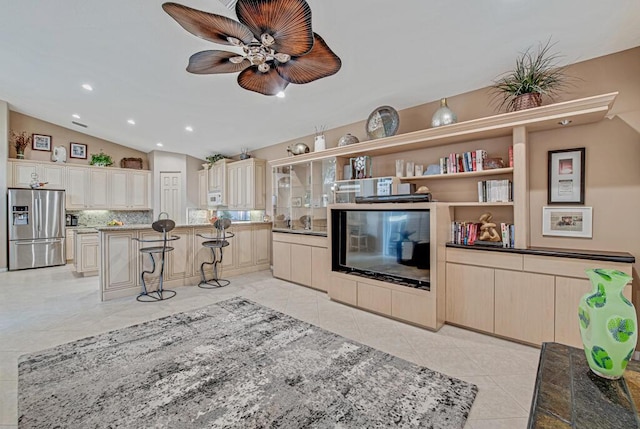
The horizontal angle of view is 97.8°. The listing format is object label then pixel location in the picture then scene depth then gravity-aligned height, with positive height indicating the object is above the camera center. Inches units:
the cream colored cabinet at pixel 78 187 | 262.7 +24.9
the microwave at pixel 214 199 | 274.7 +14.0
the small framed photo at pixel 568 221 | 104.3 -3.7
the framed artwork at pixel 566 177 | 105.0 +13.5
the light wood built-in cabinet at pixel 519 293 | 96.6 -31.2
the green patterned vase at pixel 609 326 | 43.1 -18.1
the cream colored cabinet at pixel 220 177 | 268.7 +35.5
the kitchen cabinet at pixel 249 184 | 241.1 +25.8
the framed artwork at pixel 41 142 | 256.2 +66.6
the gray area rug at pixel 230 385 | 69.2 -50.6
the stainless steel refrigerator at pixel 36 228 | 228.2 -11.8
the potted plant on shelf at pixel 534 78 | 103.0 +50.4
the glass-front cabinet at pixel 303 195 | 181.0 +12.2
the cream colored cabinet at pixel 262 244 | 232.7 -26.1
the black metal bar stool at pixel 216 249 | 185.3 -26.7
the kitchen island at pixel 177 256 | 161.2 -29.2
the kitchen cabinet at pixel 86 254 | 215.6 -32.0
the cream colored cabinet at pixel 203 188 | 299.6 +27.1
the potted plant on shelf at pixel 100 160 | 280.1 +54.4
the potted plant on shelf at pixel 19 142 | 243.9 +62.9
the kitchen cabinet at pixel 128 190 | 286.8 +25.1
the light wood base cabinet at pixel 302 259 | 175.8 -31.4
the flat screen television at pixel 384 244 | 125.8 -16.0
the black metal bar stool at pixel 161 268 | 158.2 -33.5
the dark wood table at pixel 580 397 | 36.7 -27.5
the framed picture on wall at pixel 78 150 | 274.7 +63.0
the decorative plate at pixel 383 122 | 142.3 +46.8
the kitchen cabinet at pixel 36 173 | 235.9 +35.7
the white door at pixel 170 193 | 303.9 +22.3
